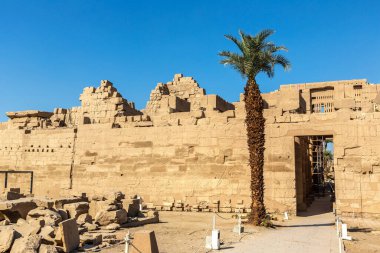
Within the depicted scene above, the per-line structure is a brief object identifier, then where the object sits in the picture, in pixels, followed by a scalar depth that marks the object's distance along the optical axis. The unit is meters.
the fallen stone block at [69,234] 7.16
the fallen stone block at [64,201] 11.37
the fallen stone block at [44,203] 9.96
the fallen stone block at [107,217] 10.73
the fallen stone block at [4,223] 8.76
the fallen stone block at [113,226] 10.32
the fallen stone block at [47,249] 6.52
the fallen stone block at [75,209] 10.74
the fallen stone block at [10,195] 10.96
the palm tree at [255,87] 11.99
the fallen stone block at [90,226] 9.87
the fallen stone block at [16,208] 9.31
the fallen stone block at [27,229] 7.33
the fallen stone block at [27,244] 6.47
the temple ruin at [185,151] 13.80
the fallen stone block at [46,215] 8.79
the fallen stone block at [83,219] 10.23
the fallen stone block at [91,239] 8.06
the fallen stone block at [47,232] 7.31
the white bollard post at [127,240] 6.36
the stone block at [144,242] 6.43
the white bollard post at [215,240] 7.95
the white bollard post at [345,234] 9.61
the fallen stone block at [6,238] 6.71
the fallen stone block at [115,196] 12.62
